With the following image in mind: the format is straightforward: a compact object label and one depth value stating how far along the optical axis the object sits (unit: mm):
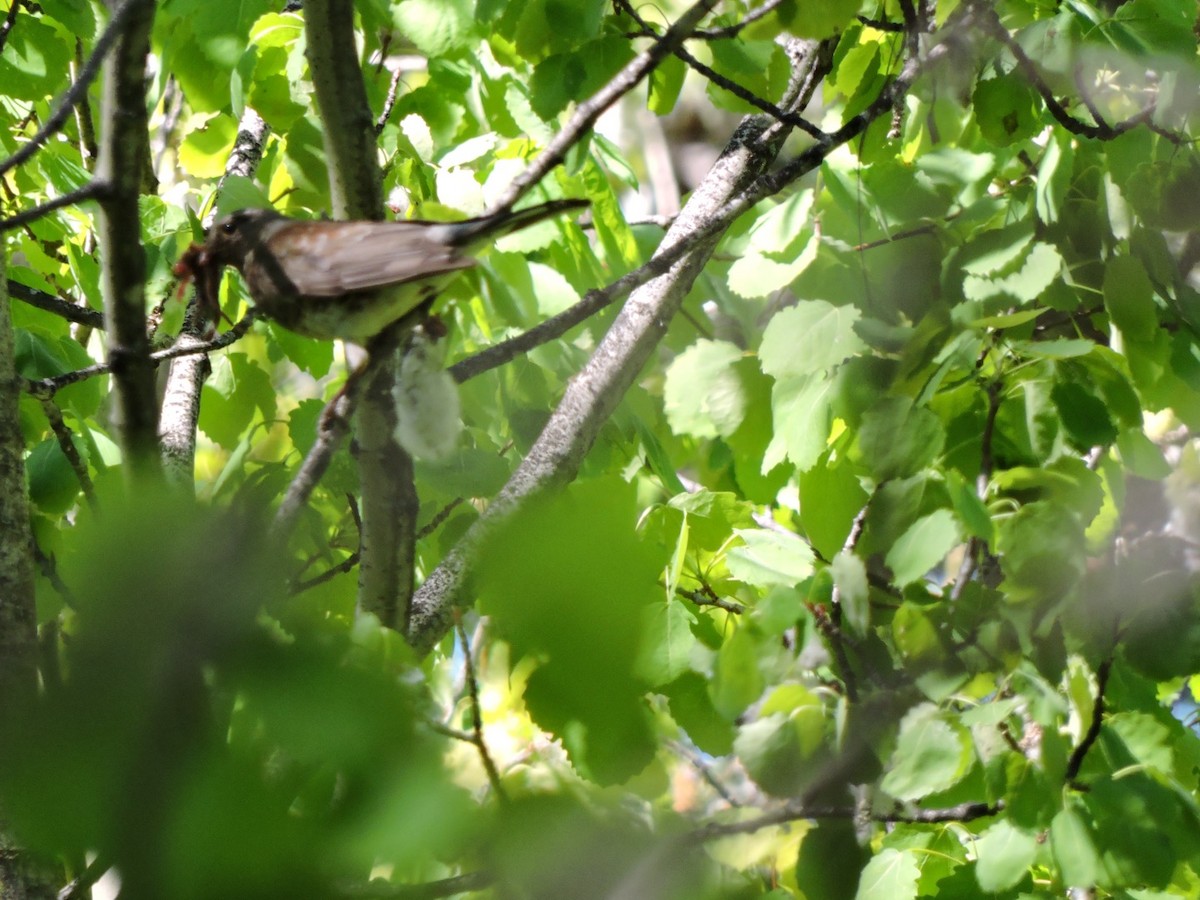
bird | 5832
